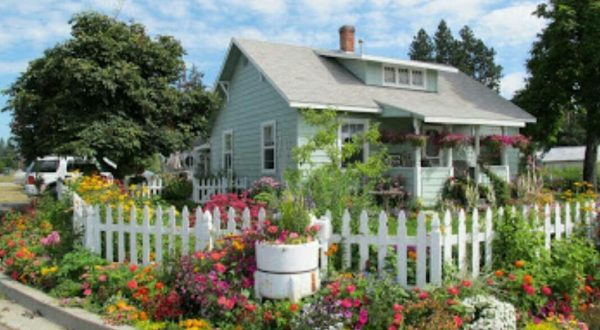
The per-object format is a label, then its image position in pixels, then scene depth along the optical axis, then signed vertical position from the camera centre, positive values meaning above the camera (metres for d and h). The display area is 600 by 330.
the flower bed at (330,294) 4.14 -1.21
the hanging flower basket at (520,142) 15.13 +0.66
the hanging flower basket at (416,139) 13.51 +0.69
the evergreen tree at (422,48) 68.44 +16.27
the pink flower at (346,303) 4.10 -1.16
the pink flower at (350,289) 4.25 -1.07
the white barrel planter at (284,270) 4.45 -0.96
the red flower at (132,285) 5.10 -1.23
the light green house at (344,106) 14.02 +1.79
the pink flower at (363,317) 4.05 -1.26
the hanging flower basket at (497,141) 14.91 +0.68
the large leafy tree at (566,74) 20.38 +3.84
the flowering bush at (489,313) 4.12 -1.28
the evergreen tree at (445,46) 68.59 +16.44
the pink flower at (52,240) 6.48 -0.96
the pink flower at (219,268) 4.60 -0.96
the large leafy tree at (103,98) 11.76 +1.73
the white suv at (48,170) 20.59 -0.16
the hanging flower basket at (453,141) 14.08 +0.66
